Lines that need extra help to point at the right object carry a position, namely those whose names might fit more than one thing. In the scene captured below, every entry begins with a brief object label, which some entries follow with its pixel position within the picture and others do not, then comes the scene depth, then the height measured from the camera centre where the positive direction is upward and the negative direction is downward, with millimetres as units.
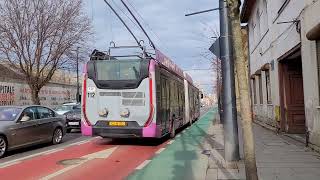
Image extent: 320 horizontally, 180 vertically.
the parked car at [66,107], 15787 -106
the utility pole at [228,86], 6571 +409
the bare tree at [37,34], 22213 +5875
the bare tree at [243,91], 3676 +153
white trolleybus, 8930 +254
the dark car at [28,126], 7894 -625
